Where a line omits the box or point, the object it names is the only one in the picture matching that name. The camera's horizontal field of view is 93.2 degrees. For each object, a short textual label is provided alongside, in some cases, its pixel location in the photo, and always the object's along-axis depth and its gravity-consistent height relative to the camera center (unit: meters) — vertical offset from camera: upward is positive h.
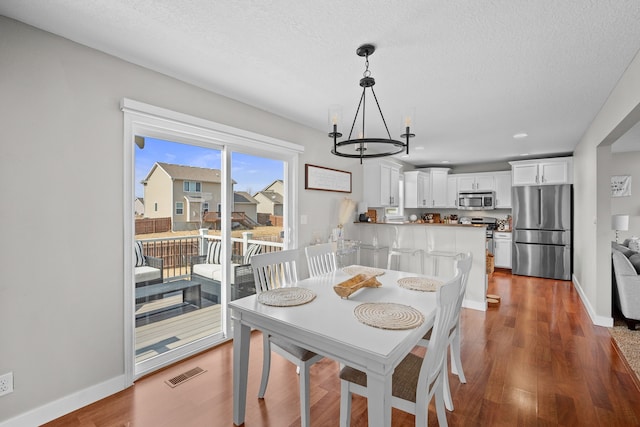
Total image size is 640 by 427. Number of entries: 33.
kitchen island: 3.92 -0.44
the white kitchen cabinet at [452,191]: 7.08 +0.55
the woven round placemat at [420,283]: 2.14 -0.52
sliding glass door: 2.48 -0.26
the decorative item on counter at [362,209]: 4.92 +0.08
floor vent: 2.28 -1.28
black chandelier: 1.93 +0.64
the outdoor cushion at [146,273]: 2.44 -0.50
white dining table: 1.27 -0.57
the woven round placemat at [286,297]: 1.85 -0.54
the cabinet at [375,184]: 5.14 +0.52
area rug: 2.54 -1.23
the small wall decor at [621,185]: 5.53 +0.55
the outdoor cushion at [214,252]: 2.95 -0.38
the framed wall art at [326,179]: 3.92 +0.49
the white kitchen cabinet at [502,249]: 6.23 -0.71
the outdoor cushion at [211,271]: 2.93 -0.57
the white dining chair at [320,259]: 2.80 -0.44
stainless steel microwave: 6.59 +0.32
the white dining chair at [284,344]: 1.68 -0.83
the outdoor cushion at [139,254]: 2.40 -0.33
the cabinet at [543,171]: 5.57 +0.83
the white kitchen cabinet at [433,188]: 7.10 +0.62
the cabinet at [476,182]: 6.66 +0.74
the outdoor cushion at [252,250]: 3.24 -0.41
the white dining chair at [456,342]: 1.81 -0.91
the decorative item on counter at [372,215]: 5.04 -0.02
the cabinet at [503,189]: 6.46 +0.55
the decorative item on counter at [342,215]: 4.25 -0.02
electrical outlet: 1.72 -0.98
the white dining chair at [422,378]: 1.36 -0.83
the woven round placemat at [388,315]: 1.51 -0.55
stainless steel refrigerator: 5.51 -0.30
